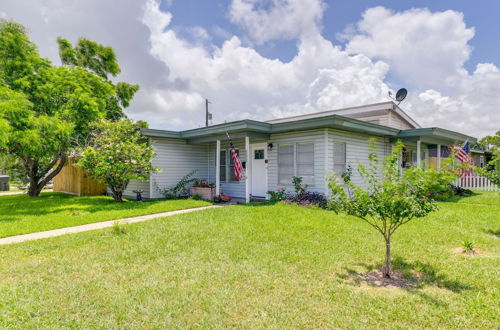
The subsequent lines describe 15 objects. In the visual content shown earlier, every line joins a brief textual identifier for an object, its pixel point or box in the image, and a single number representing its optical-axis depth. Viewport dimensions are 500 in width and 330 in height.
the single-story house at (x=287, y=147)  9.13
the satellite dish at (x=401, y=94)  12.98
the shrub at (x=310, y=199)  8.55
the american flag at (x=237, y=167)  9.54
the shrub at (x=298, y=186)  9.34
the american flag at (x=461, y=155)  10.03
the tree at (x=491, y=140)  30.44
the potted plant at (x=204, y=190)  10.78
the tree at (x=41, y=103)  8.66
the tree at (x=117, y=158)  9.20
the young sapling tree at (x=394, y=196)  3.27
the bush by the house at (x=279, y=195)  9.63
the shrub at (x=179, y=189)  11.33
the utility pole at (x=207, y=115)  26.72
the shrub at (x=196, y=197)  10.69
